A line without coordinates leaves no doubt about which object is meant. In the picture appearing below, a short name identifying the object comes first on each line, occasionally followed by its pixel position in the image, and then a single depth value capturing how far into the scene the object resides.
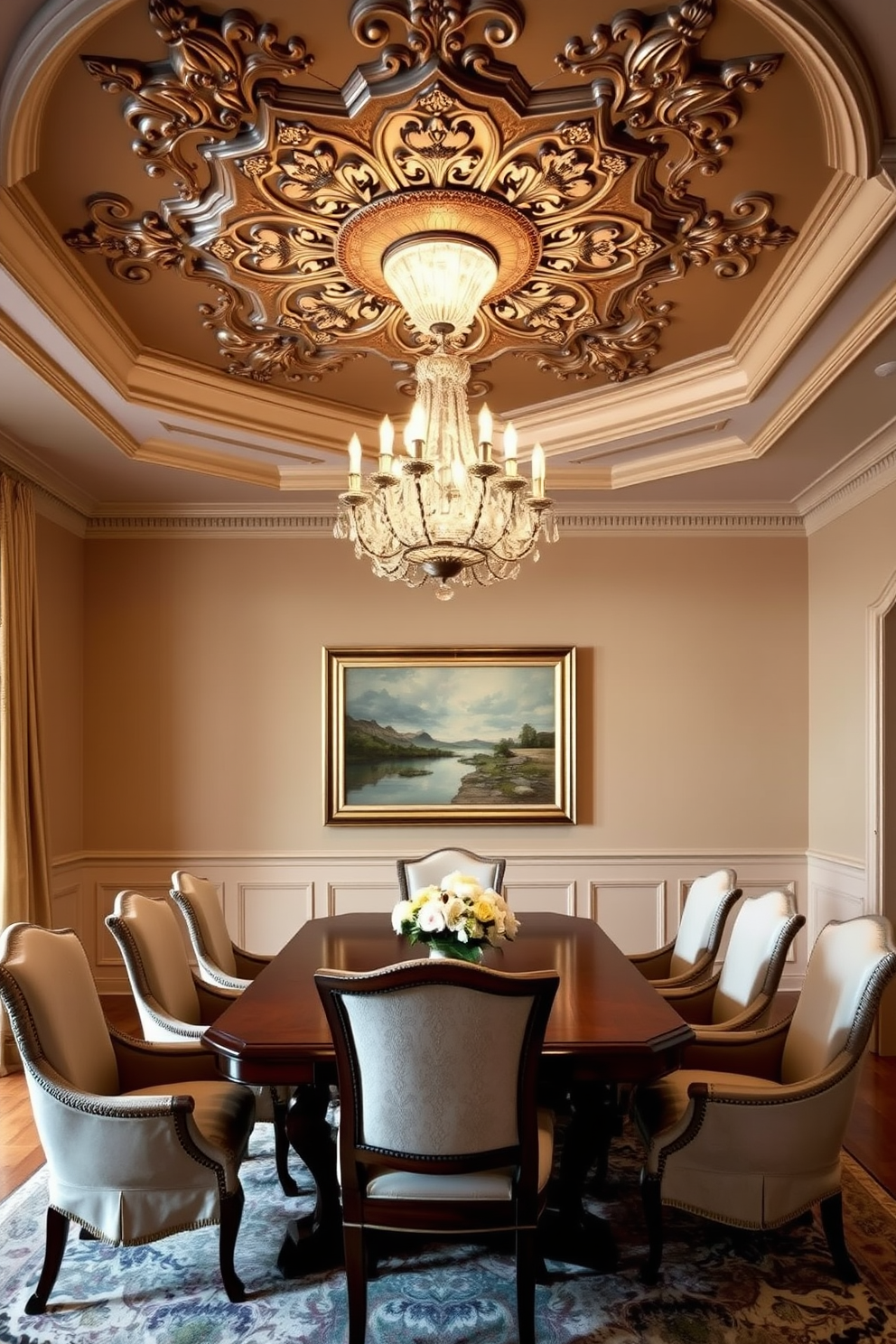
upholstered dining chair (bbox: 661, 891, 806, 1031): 3.21
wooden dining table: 2.43
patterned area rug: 2.42
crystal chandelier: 3.11
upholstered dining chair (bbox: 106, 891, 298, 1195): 3.11
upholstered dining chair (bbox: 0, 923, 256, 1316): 2.46
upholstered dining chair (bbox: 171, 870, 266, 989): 3.72
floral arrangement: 2.78
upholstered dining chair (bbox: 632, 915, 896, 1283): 2.59
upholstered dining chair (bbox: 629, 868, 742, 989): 3.73
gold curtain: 4.58
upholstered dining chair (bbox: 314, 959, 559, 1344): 2.23
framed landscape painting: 5.82
